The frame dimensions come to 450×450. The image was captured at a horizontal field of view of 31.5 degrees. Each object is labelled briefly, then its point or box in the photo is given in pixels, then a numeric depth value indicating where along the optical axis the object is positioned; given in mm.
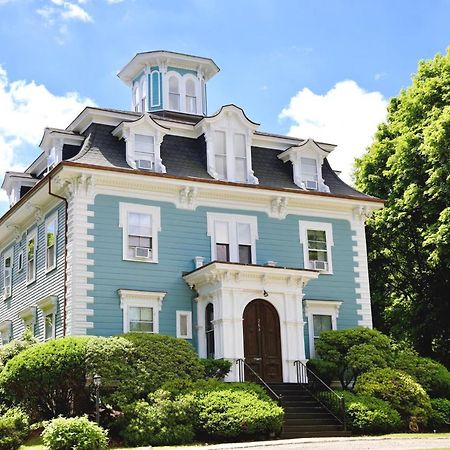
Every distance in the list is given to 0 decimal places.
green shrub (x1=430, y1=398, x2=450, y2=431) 24156
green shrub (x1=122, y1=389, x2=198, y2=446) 19969
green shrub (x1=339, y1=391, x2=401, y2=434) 22422
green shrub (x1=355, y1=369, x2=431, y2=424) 23750
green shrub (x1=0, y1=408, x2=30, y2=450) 19094
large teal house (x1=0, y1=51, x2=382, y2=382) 25312
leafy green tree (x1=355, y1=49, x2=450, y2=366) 31688
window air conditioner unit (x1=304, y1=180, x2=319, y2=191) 29953
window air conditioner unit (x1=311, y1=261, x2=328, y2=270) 28938
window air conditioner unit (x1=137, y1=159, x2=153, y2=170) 27016
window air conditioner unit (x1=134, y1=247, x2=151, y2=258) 25969
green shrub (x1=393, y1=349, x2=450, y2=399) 25906
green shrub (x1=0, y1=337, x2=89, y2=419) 21281
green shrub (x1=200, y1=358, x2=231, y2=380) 23636
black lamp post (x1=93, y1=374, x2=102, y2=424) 19936
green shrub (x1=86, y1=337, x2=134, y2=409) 21172
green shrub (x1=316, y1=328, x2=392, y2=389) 25750
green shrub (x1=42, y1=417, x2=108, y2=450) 17812
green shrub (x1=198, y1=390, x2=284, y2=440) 20312
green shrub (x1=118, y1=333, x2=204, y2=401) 21562
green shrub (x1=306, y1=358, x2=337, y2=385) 25797
